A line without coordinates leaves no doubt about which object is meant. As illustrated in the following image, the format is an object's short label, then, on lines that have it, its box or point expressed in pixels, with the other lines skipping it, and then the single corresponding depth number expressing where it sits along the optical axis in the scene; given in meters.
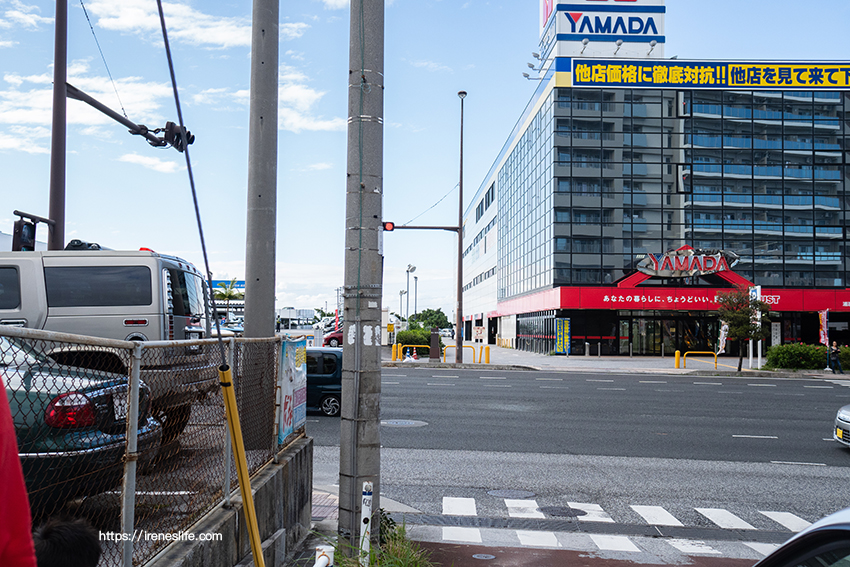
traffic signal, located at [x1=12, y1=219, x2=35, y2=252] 11.56
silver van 9.72
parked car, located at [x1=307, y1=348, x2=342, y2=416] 13.66
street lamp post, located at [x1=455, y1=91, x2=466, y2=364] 30.16
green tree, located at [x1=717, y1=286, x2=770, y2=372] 29.72
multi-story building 41.56
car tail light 3.26
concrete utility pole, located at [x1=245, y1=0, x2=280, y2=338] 6.57
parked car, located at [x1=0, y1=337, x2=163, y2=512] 3.14
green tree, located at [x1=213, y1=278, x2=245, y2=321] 78.68
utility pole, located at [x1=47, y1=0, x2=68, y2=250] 11.32
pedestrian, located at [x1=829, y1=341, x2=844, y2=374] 29.08
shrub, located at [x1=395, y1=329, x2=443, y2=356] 36.62
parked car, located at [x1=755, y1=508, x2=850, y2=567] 1.73
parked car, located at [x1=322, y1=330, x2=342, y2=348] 32.66
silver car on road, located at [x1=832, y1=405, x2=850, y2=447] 10.97
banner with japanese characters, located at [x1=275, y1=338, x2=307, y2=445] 5.79
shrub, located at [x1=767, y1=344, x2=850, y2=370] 30.55
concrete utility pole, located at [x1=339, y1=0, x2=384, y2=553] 4.99
